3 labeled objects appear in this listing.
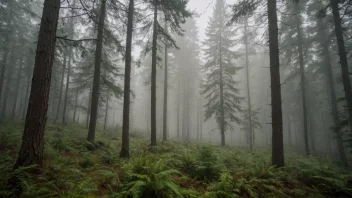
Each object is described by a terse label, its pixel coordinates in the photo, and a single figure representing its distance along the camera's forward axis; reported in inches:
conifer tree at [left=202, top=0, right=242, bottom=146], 705.6
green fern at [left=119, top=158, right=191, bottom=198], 136.3
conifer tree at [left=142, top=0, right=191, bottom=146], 394.9
